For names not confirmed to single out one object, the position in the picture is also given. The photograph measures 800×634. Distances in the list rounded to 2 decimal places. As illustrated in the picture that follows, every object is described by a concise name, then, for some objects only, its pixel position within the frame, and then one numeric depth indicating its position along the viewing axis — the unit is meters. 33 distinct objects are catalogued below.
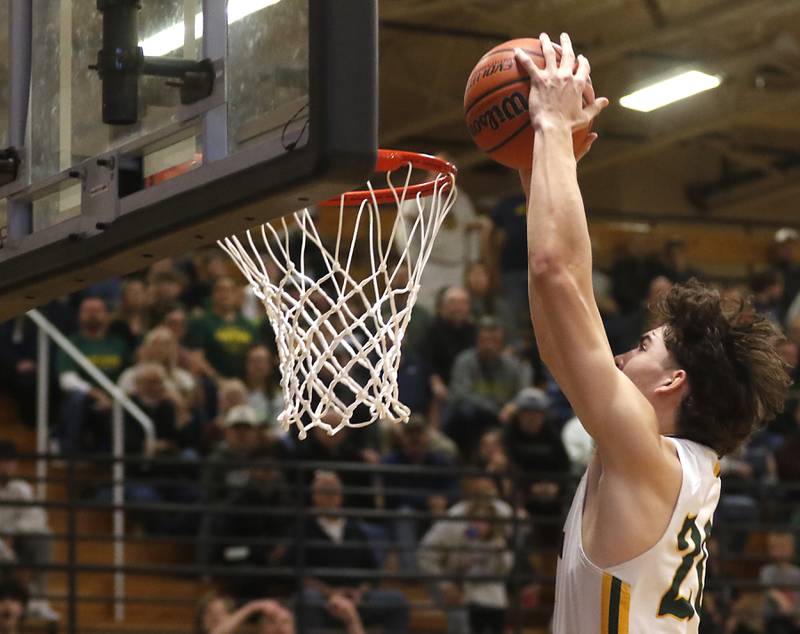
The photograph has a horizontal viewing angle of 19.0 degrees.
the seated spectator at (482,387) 15.61
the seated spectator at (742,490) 15.53
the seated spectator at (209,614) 12.59
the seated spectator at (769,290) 19.02
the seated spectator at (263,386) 14.88
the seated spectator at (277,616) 12.39
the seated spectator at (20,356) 14.64
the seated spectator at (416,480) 14.37
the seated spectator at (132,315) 15.04
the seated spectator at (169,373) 14.48
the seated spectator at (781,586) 14.41
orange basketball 4.94
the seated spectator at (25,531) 12.56
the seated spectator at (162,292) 15.45
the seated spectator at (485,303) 17.60
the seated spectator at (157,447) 14.25
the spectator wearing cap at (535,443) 14.80
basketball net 5.85
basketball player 4.40
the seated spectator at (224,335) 15.45
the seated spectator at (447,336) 16.38
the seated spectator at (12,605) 11.96
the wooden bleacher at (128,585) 14.31
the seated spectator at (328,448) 14.24
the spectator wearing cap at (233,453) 13.42
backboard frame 4.25
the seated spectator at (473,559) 13.66
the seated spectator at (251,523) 13.49
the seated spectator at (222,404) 14.48
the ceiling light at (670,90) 18.27
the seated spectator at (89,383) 14.14
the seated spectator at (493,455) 14.73
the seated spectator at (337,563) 13.32
